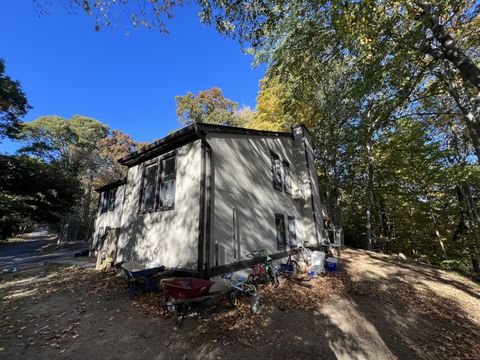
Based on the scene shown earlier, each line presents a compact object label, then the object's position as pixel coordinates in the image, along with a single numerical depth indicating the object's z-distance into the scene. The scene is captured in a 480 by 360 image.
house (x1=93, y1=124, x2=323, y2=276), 6.96
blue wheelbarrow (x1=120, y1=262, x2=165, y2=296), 6.51
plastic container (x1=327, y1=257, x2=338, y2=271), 10.10
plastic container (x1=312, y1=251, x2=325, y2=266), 9.94
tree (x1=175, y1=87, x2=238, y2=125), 28.11
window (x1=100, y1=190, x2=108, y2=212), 18.51
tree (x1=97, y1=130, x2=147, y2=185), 29.43
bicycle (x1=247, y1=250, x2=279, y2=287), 7.89
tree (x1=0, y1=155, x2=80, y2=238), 18.86
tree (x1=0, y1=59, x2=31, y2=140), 17.94
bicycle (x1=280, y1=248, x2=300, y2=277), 9.15
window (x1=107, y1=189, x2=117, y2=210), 17.57
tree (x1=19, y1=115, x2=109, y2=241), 27.28
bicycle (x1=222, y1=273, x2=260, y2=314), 5.77
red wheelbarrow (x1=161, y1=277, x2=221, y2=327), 5.02
